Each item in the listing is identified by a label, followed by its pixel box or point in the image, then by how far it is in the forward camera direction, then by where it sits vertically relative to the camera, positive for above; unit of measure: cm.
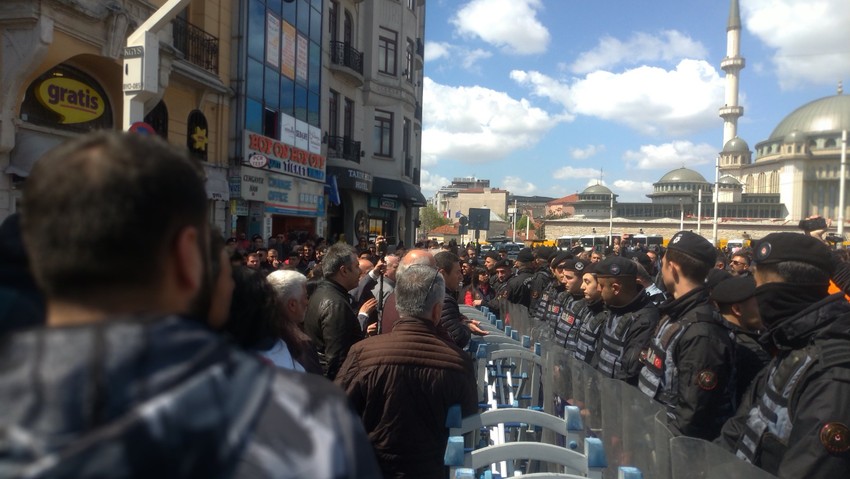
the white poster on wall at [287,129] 1876 +313
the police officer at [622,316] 453 -61
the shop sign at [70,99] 1030 +220
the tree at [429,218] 10221 +251
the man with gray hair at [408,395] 314 -84
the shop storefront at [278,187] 1675 +129
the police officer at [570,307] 638 -79
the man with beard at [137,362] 77 -19
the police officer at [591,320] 554 -76
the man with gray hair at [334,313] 459 -64
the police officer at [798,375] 232 -55
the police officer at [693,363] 323 -69
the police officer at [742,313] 359 -48
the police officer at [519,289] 1017 -91
